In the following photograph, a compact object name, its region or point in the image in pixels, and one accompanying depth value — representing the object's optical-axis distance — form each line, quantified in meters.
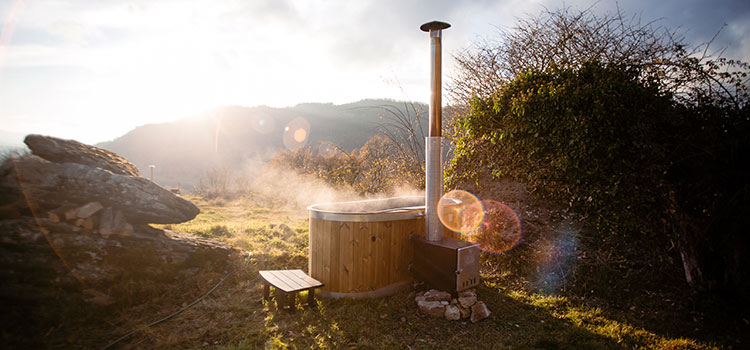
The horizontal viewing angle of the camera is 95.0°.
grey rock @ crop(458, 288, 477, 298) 4.03
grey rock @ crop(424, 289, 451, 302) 4.04
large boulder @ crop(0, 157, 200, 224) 4.06
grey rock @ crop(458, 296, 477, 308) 3.90
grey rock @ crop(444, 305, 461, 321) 3.83
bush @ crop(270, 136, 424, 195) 8.81
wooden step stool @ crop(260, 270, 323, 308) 3.92
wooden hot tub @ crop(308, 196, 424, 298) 4.21
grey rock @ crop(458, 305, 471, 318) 3.85
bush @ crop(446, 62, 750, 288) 3.62
